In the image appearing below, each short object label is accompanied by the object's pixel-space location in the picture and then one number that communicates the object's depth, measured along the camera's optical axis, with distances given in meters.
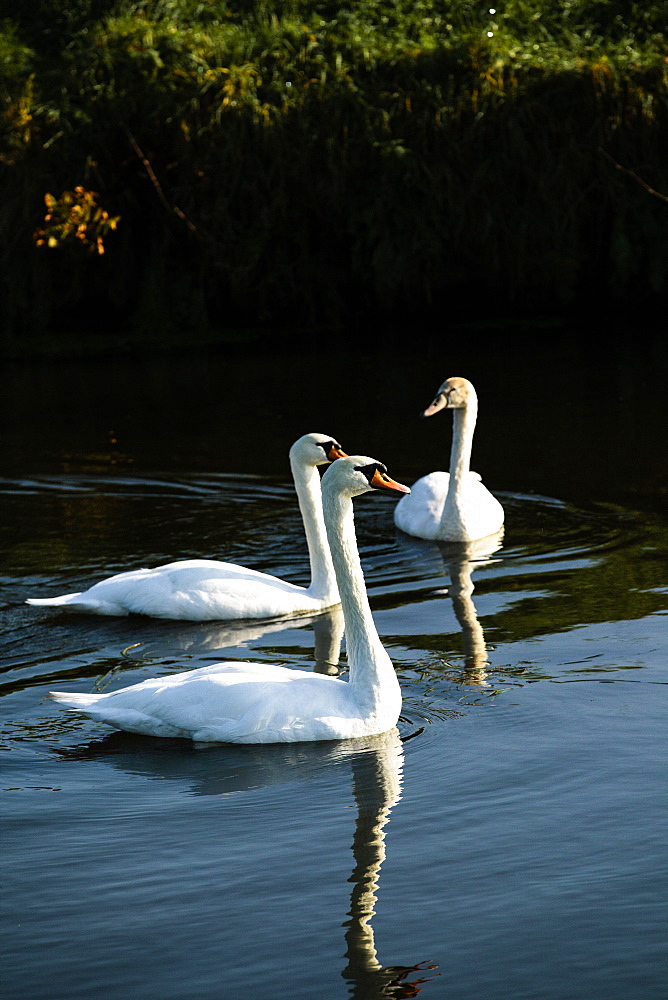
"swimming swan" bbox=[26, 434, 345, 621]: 16.09
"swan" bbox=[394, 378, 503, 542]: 19.80
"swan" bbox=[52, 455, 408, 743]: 11.76
